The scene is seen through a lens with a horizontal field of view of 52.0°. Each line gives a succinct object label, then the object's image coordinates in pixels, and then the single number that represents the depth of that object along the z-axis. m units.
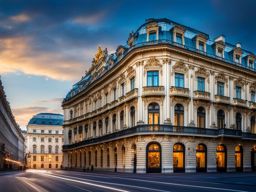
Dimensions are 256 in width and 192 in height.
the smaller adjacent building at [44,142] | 112.15
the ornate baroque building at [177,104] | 36.78
